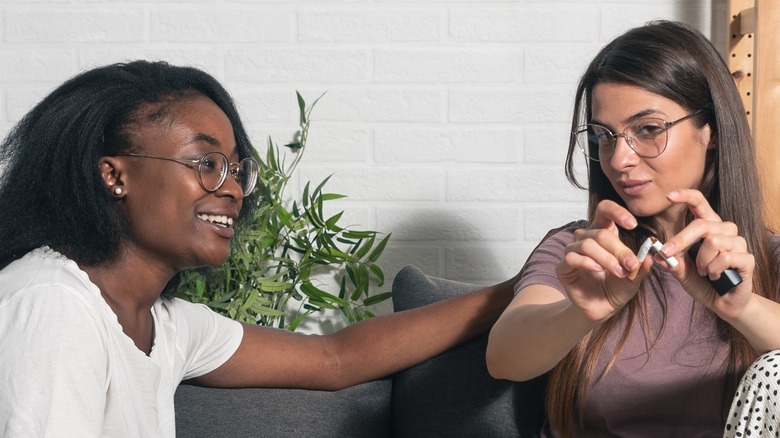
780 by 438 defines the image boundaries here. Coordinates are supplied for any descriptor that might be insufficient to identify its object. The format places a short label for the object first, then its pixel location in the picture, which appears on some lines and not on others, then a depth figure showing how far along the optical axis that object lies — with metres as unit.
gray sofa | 1.77
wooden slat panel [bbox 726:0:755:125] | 2.42
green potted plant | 2.31
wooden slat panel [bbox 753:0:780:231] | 2.28
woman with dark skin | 1.31
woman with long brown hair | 1.65
